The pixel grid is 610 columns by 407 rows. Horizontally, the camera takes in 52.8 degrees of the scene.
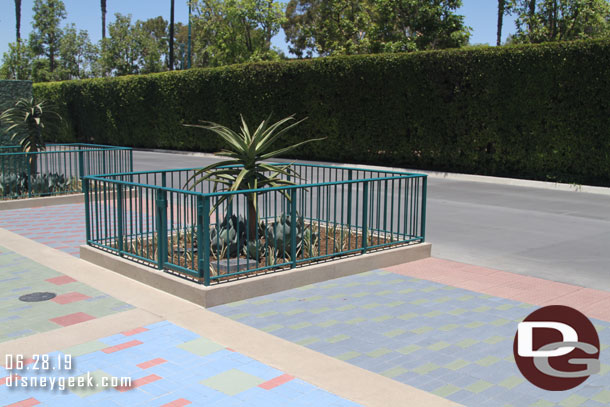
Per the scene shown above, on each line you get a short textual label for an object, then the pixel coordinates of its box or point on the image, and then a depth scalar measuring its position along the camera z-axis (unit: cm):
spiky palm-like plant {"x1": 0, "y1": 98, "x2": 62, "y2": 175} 1464
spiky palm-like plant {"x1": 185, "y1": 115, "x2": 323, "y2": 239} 773
